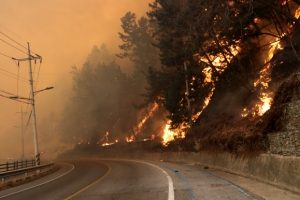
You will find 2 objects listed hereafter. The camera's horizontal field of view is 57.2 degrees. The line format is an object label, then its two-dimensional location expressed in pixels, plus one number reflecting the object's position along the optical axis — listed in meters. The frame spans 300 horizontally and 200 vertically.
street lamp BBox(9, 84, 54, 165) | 27.21
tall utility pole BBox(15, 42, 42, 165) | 27.27
